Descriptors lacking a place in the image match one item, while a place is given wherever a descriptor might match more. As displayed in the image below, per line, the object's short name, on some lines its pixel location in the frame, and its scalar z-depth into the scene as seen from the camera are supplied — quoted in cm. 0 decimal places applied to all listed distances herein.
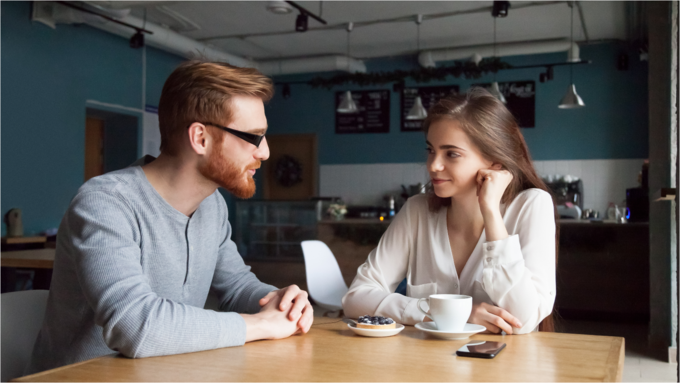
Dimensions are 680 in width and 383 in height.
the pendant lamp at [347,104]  697
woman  149
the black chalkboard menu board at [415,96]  816
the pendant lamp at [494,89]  649
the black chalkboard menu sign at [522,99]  769
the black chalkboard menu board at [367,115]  848
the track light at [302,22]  542
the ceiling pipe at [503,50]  726
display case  655
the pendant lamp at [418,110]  656
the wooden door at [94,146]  721
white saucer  123
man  115
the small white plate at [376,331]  127
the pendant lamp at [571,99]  618
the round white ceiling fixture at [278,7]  513
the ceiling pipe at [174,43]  574
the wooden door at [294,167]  888
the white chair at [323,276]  350
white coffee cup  125
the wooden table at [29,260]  329
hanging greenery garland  658
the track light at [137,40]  607
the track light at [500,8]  495
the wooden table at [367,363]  96
